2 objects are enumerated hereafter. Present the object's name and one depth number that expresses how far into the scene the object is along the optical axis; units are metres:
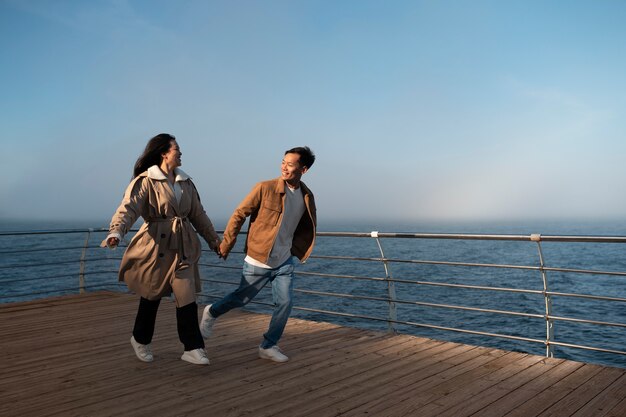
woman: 3.97
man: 4.12
